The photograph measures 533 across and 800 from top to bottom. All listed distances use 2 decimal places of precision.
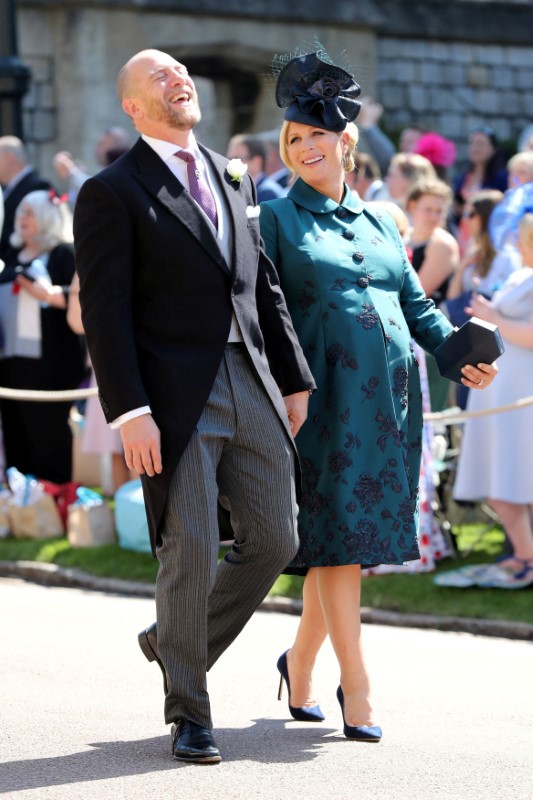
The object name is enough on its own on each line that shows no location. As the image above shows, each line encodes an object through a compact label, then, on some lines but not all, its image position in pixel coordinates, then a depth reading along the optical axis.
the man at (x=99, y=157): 25.30
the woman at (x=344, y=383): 10.26
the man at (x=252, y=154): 21.52
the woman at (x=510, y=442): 16.12
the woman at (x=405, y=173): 21.59
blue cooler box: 18.81
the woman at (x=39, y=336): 20.80
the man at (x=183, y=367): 9.41
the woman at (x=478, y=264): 18.34
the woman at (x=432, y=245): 18.48
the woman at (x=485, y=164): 27.14
